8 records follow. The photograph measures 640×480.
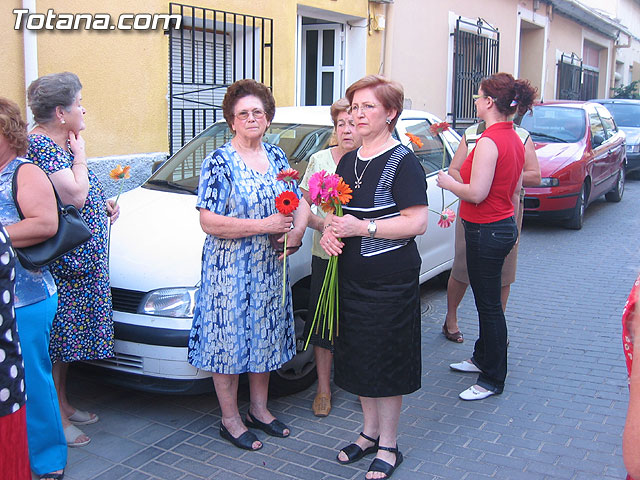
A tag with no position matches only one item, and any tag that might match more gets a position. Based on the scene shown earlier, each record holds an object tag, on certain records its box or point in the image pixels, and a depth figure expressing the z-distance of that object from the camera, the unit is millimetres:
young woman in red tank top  4172
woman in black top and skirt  3275
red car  9781
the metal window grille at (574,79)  22203
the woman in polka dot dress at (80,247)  3469
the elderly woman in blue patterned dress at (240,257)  3572
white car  3830
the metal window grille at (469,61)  14609
